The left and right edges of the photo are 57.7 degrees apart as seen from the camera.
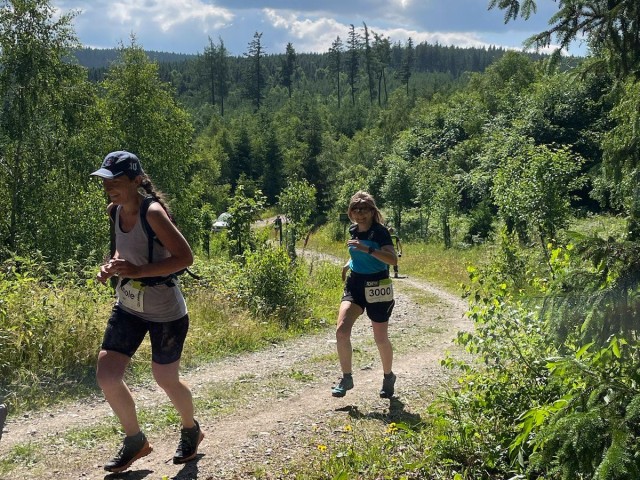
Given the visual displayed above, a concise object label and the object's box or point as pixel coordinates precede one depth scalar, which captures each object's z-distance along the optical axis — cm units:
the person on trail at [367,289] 519
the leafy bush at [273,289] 950
